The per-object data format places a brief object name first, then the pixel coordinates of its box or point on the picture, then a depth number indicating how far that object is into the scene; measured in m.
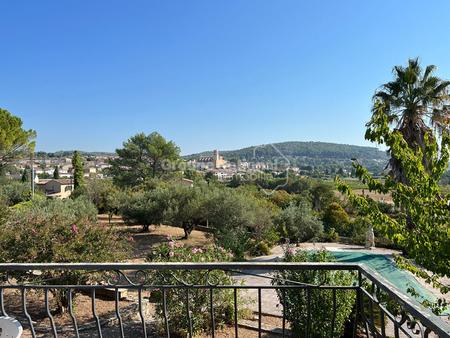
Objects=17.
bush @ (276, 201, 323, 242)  14.73
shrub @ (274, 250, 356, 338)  4.64
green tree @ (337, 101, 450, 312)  2.88
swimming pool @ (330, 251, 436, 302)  7.50
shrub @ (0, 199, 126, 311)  5.95
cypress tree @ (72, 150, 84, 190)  35.84
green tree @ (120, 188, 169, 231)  16.53
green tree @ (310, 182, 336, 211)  27.22
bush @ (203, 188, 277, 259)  14.24
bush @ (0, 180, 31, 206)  23.73
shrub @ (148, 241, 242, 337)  5.17
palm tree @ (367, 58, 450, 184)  11.63
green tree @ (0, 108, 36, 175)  21.19
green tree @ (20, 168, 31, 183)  42.63
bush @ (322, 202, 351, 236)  17.57
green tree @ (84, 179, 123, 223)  23.83
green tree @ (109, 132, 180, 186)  31.36
